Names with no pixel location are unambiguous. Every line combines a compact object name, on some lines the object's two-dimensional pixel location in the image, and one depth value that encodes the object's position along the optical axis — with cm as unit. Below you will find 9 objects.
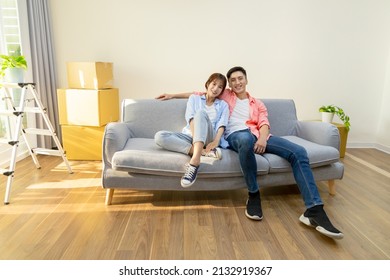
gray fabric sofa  189
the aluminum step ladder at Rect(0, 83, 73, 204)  211
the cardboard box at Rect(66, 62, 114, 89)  288
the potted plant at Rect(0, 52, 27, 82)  231
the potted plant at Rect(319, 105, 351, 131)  334
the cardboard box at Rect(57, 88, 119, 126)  289
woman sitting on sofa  190
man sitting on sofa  172
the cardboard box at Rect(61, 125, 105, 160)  298
